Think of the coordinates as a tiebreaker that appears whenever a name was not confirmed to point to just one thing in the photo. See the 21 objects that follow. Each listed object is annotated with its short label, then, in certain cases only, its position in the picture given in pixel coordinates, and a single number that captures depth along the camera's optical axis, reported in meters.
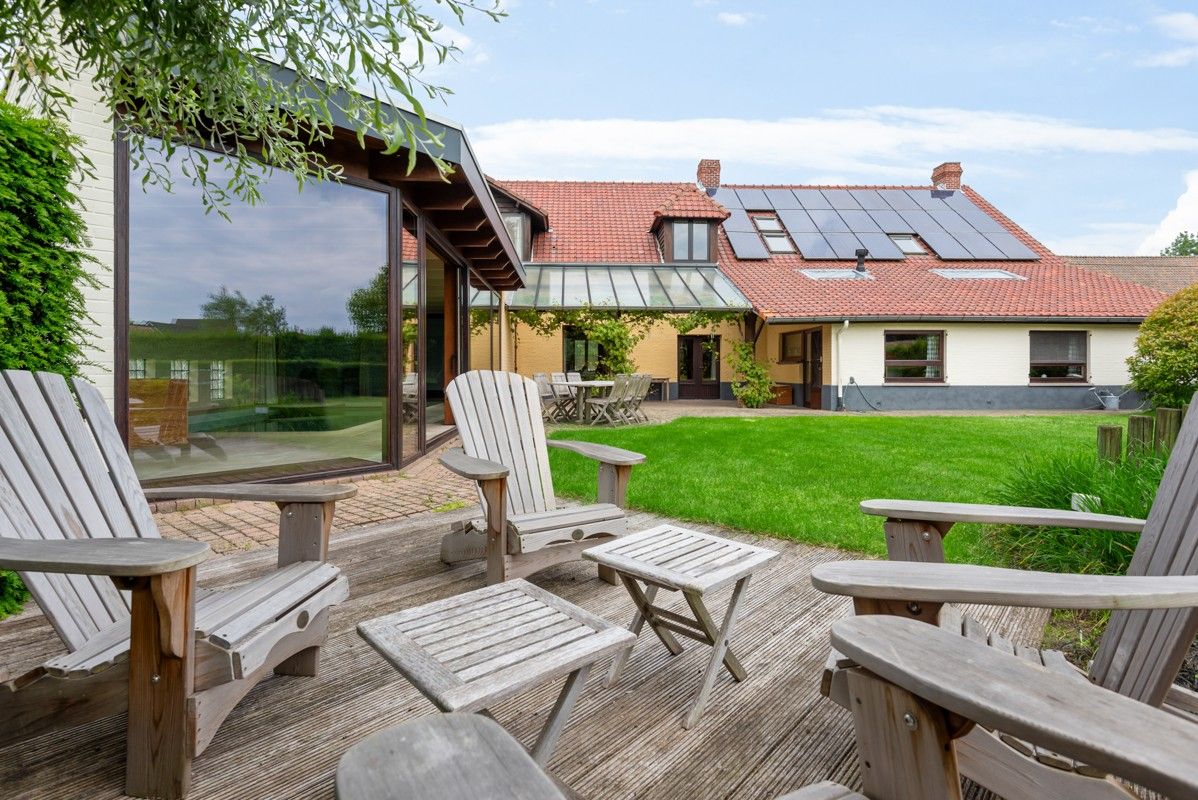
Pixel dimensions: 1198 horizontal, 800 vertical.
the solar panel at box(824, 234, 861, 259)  17.12
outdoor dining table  10.53
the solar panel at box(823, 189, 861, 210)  19.17
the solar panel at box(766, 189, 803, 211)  19.16
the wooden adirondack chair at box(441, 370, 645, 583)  2.69
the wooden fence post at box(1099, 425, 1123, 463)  3.61
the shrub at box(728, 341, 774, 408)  14.04
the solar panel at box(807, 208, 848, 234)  18.09
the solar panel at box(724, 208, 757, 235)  17.83
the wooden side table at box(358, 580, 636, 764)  1.27
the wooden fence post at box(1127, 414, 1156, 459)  3.55
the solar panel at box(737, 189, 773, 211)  19.08
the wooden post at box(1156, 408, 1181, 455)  3.36
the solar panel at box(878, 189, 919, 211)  19.12
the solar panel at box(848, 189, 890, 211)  19.12
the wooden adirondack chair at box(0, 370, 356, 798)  1.41
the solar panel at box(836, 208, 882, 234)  18.03
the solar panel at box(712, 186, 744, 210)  19.12
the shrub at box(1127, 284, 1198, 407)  10.06
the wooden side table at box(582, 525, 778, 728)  1.91
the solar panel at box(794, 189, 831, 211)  19.20
